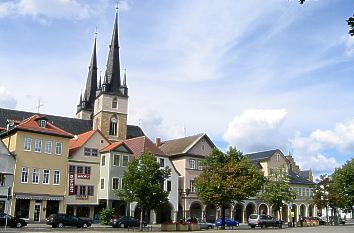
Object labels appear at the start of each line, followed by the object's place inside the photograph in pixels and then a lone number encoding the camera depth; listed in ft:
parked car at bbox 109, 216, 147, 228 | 171.22
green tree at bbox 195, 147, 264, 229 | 164.25
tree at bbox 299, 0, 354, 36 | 30.19
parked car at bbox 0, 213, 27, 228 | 142.20
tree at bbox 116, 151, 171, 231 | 143.02
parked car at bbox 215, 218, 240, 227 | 203.32
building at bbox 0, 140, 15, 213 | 174.70
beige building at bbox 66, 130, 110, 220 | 195.54
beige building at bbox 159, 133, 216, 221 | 234.38
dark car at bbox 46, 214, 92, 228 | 155.43
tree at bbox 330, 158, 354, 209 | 218.38
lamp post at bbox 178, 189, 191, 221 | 233.14
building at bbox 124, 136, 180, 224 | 222.69
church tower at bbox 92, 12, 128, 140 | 286.66
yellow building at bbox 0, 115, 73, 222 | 180.65
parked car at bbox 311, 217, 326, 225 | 231.36
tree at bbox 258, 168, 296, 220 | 209.46
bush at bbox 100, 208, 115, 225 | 182.98
